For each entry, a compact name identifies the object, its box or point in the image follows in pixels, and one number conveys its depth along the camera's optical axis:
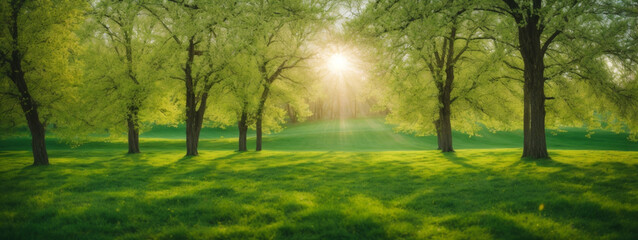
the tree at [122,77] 20.12
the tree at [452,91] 20.11
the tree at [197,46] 16.17
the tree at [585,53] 13.15
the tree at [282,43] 16.98
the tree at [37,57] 14.35
